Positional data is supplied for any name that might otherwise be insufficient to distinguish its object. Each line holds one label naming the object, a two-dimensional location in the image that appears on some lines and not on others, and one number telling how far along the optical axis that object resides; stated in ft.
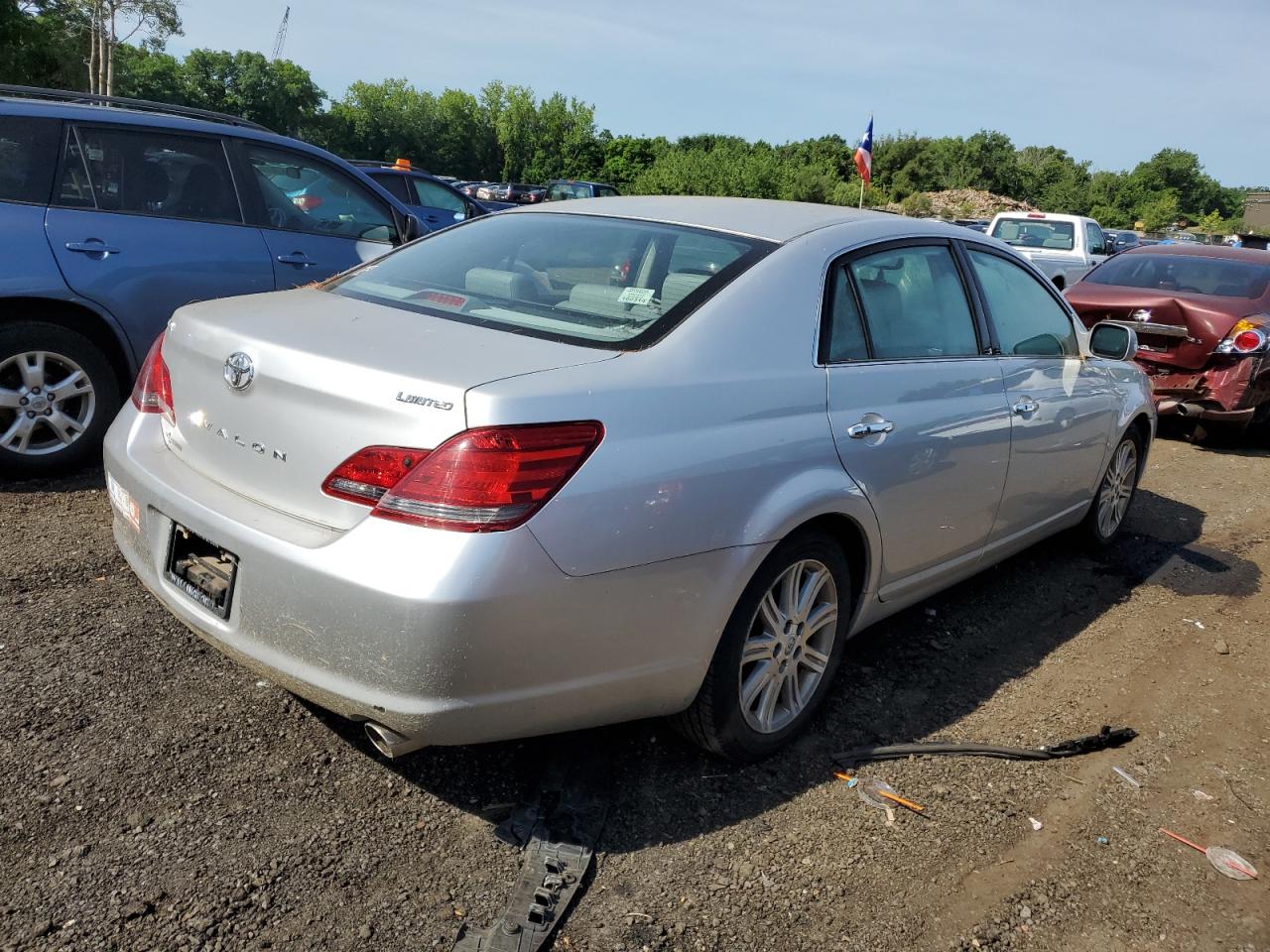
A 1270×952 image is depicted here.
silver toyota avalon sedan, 7.66
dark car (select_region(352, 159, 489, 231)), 41.91
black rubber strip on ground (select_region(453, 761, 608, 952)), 7.68
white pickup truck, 47.16
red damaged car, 26.13
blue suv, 16.07
